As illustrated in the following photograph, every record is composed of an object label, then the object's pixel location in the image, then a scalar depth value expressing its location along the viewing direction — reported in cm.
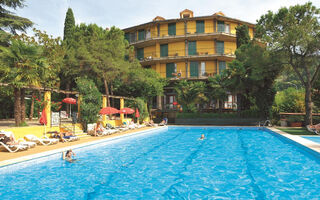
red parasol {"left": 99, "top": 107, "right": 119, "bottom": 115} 1597
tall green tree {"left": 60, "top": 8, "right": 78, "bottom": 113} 2213
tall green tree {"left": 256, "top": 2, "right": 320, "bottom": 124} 1689
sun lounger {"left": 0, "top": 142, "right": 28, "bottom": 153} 899
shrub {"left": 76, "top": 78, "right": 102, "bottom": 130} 1555
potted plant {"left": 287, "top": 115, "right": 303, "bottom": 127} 2020
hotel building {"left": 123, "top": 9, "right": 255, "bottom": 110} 3123
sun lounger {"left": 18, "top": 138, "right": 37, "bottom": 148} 967
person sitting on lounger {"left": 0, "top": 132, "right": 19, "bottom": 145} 927
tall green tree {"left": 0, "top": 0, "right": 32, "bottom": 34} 1966
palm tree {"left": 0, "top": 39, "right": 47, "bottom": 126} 1123
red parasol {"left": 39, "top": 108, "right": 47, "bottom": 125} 1213
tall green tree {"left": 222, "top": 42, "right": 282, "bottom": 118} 2298
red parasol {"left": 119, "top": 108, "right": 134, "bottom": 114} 1953
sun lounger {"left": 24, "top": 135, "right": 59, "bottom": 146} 1091
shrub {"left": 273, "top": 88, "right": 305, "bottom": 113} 2178
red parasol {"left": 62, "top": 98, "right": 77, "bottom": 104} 1664
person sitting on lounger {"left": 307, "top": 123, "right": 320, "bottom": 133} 1469
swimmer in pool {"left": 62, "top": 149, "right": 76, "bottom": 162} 884
